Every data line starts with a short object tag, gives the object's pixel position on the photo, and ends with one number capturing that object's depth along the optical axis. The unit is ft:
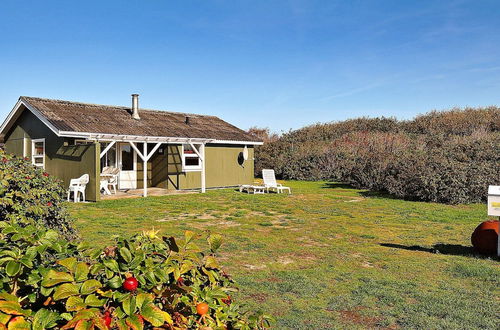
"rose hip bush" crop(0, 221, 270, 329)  4.61
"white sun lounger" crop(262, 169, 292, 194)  54.65
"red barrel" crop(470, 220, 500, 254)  21.03
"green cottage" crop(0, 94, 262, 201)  47.01
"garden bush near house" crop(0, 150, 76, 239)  12.14
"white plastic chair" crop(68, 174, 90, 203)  44.06
